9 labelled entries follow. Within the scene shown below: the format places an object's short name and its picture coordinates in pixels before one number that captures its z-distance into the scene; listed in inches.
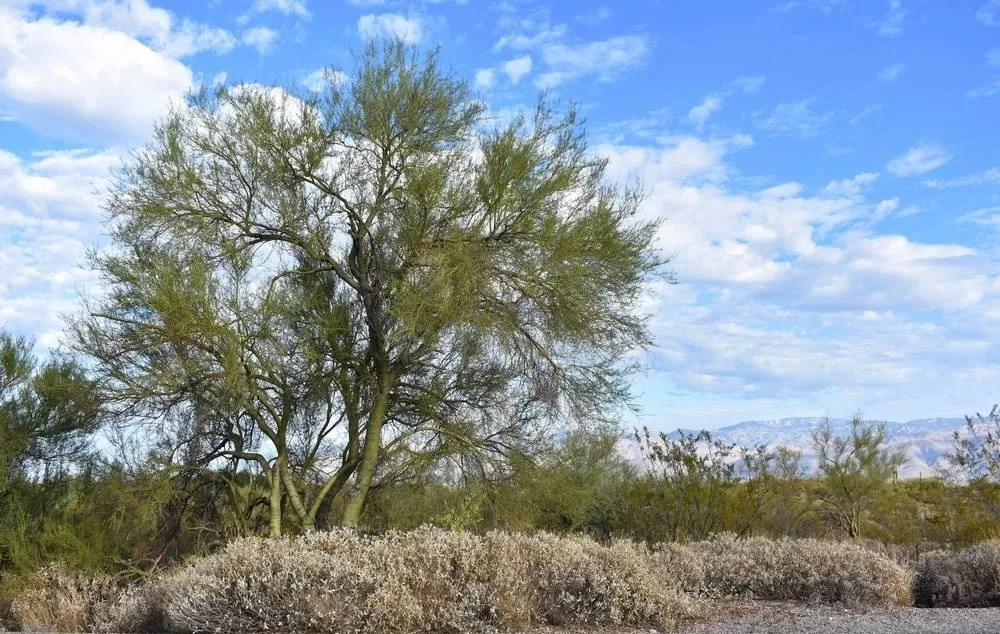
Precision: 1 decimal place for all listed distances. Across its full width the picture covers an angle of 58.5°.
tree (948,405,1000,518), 623.2
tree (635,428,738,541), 657.6
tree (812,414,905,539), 805.2
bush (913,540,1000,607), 409.4
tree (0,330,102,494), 512.7
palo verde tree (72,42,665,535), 486.0
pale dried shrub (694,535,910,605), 382.6
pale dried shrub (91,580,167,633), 342.0
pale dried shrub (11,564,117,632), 380.5
